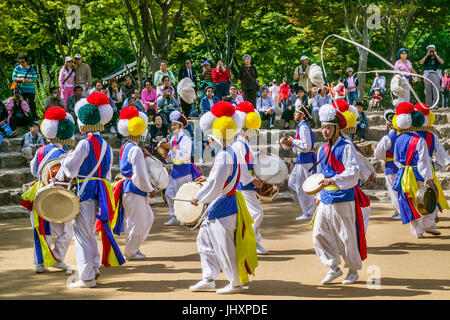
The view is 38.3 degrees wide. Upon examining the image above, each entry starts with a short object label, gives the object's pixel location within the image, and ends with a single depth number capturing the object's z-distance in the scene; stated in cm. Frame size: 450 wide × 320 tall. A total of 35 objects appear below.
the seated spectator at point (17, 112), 1694
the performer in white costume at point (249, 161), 845
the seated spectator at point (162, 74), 1756
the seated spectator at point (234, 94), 1752
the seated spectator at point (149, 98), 1762
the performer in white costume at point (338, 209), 704
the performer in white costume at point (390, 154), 1087
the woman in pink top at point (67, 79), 1739
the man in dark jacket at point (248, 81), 1839
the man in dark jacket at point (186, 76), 1835
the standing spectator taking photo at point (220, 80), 1825
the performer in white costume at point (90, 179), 715
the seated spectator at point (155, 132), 1635
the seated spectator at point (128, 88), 1798
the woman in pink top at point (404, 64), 1809
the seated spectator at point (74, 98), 1730
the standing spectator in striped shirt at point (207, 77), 1905
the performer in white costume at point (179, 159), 1185
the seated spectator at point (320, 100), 1908
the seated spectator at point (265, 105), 1914
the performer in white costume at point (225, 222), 665
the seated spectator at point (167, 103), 1702
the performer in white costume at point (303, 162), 1212
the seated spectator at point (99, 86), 1657
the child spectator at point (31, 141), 1580
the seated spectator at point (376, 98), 2238
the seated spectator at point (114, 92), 1761
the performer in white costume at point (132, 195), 886
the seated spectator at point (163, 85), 1699
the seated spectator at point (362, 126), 1856
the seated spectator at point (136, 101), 1658
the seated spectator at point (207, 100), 1733
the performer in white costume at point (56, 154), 799
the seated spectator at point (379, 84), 2222
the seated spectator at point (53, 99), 1708
